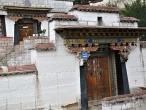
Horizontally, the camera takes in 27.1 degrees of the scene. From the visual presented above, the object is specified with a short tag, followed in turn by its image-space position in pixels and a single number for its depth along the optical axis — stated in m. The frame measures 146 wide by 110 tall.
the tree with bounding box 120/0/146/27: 26.22
